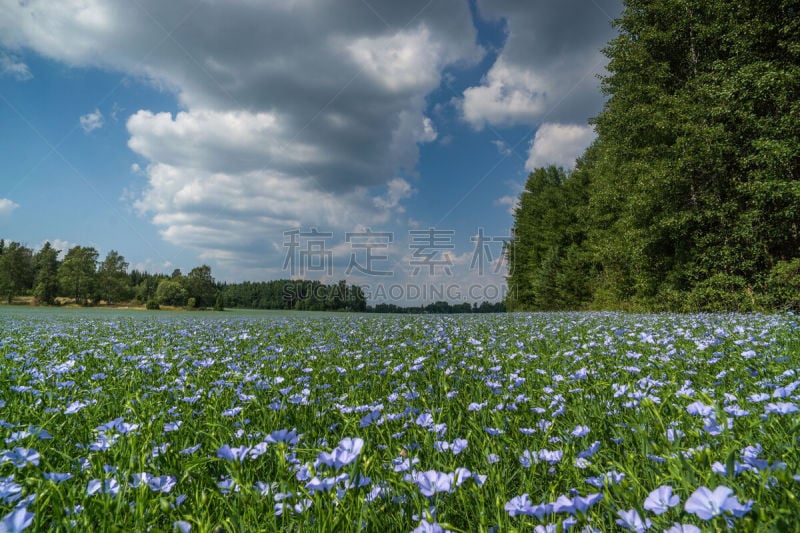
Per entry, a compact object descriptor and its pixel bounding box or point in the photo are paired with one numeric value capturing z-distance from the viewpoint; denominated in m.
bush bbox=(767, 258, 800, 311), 13.07
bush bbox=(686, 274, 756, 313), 14.84
